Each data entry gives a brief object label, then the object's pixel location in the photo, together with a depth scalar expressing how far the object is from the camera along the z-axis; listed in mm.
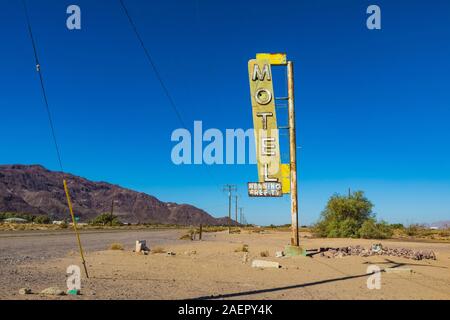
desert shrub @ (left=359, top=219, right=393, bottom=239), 42844
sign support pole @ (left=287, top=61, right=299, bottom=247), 21236
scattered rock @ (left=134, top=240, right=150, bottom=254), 21861
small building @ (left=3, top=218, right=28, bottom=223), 107025
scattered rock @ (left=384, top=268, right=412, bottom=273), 14609
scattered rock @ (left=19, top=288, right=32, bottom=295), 9125
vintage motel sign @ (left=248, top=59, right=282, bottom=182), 22625
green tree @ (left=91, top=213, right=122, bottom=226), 110050
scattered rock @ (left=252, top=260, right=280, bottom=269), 15898
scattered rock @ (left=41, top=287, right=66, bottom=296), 9125
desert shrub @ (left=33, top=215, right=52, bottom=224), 112750
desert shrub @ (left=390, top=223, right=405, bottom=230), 75494
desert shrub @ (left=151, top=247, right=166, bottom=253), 22817
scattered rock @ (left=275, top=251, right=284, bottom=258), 20830
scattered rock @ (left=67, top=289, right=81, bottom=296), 9335
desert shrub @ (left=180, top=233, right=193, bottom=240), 43103
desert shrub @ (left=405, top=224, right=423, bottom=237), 60625
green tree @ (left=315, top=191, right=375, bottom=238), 43625
